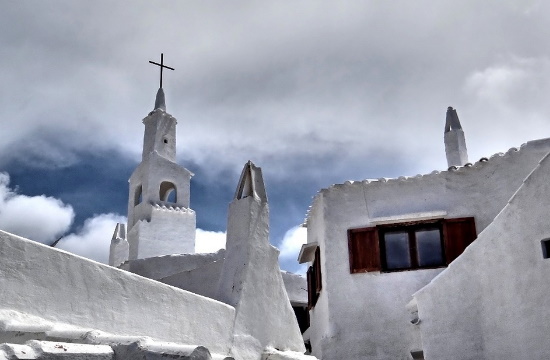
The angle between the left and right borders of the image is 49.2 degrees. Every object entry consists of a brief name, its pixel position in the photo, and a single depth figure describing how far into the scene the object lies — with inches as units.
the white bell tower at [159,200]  836.0
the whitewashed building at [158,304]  224.8
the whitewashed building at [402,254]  458.3
